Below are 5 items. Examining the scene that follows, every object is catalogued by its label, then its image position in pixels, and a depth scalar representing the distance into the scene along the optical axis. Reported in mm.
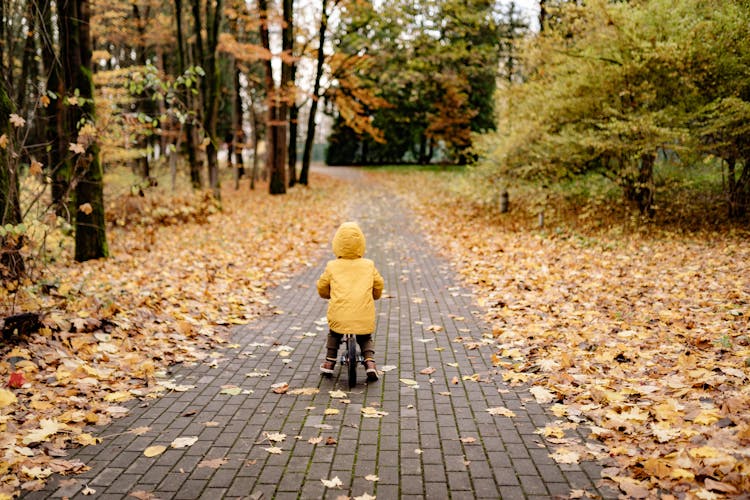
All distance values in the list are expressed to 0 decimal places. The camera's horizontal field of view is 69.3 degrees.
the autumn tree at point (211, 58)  18625
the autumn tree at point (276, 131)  24453
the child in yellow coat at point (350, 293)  5340
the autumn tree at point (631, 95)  12070
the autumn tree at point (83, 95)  10250
